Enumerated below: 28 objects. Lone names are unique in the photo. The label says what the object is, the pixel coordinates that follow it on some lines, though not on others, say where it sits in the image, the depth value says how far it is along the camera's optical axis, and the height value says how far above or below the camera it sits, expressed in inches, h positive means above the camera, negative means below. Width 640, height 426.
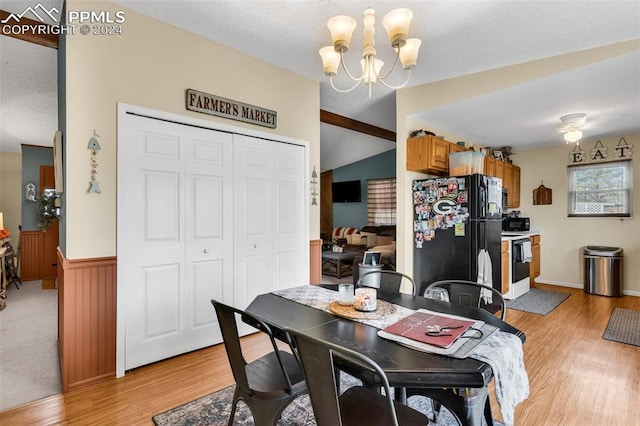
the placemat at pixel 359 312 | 64.0 -20.6
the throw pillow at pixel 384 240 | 264.2 -23.7
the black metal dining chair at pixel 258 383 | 56.4 -32.3
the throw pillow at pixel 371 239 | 269.1 -23.1
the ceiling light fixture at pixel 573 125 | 152.6 +42.2
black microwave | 213.5 -8.7
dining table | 43.3 -21.4
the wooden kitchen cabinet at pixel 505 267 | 172.1 -30.4
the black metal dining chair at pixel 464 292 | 81.5 -21.1
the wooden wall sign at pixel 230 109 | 111.0 +38.0
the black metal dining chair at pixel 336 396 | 40.0 -25.4
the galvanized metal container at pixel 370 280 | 96.5 -20.7
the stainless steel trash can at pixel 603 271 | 184.7 -35.0
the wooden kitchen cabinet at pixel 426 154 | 149.1 +27.1
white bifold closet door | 99.0 -5.7
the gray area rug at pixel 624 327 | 123.5 -48.9
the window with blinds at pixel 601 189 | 191.5 +13.2
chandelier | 68.9 +38.8
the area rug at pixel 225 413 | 75.2 -48.8
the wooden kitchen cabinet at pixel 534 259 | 209.3 -32.0
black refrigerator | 142.3 -8.5
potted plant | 206.4 +0.3
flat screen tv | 304.0 +19.1
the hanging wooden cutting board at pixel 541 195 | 219.1 +10.8
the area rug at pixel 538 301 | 162.1 -49.1
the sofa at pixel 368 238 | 266.1 -22.4
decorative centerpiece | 66.8 -18.7
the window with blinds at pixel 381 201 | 280.5 +8.9
